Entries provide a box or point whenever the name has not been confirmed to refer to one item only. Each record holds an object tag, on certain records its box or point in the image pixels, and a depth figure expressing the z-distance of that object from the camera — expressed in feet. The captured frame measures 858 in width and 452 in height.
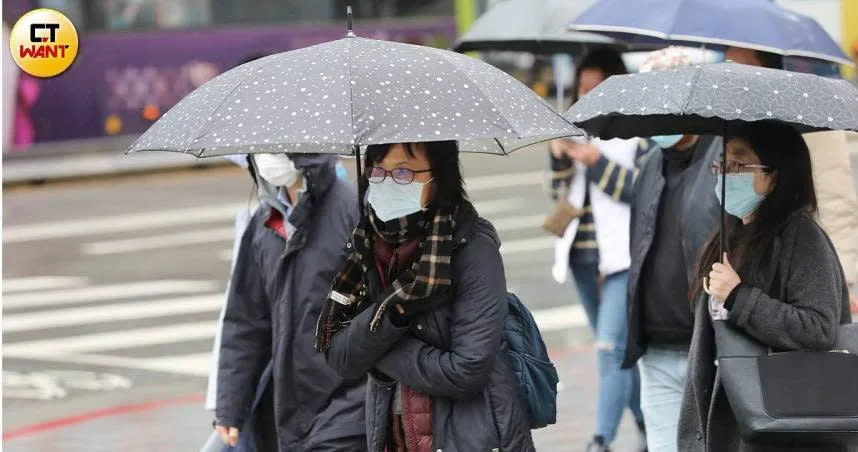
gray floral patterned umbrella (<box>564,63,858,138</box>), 26.50
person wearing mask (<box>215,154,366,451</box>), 33.76
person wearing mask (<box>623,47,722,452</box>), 36.45
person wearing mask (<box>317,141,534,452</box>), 26.43
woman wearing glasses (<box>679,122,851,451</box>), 27.53
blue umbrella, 36.65
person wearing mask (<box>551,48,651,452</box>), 46.34
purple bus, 137.80
